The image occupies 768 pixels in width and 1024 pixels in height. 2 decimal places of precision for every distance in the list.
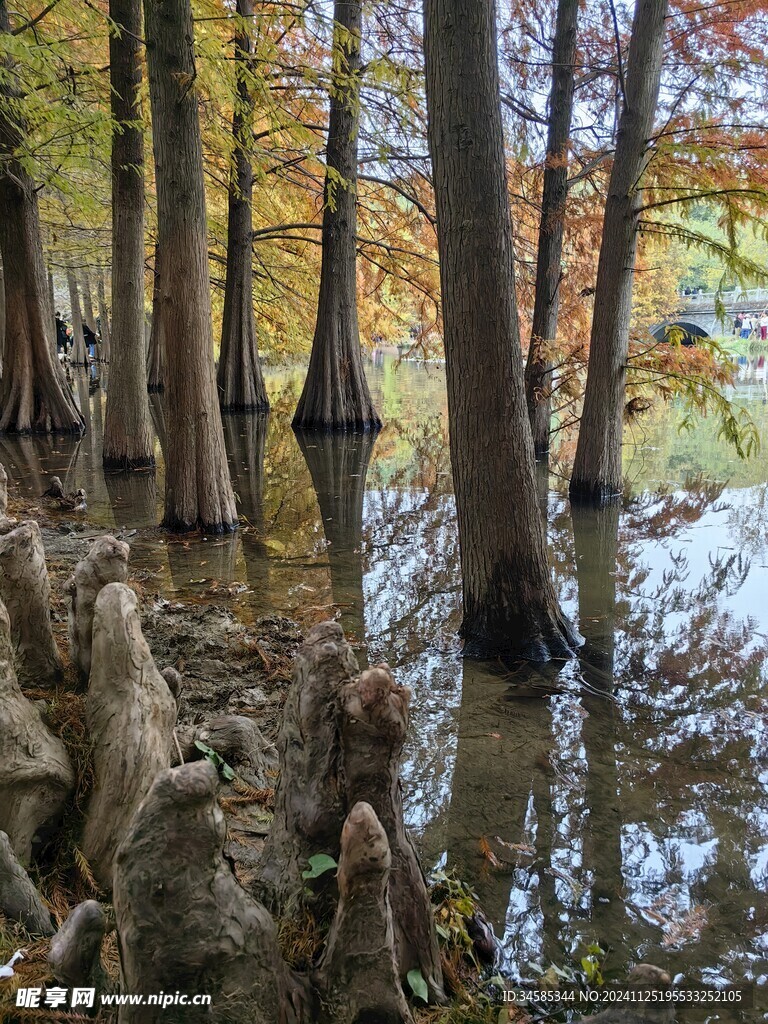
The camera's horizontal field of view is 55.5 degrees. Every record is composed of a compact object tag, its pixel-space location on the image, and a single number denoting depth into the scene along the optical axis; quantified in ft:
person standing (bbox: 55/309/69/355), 107.24
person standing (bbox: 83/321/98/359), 123.61
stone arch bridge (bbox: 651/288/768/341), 114.62
